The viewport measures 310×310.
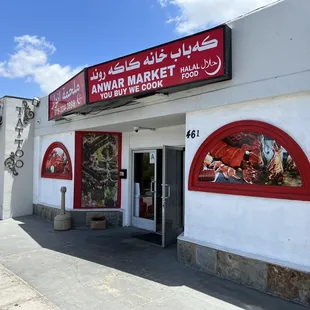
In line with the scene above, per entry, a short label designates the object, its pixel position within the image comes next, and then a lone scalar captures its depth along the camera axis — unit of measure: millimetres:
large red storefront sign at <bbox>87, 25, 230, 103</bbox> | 5087
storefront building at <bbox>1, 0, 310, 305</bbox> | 4367
